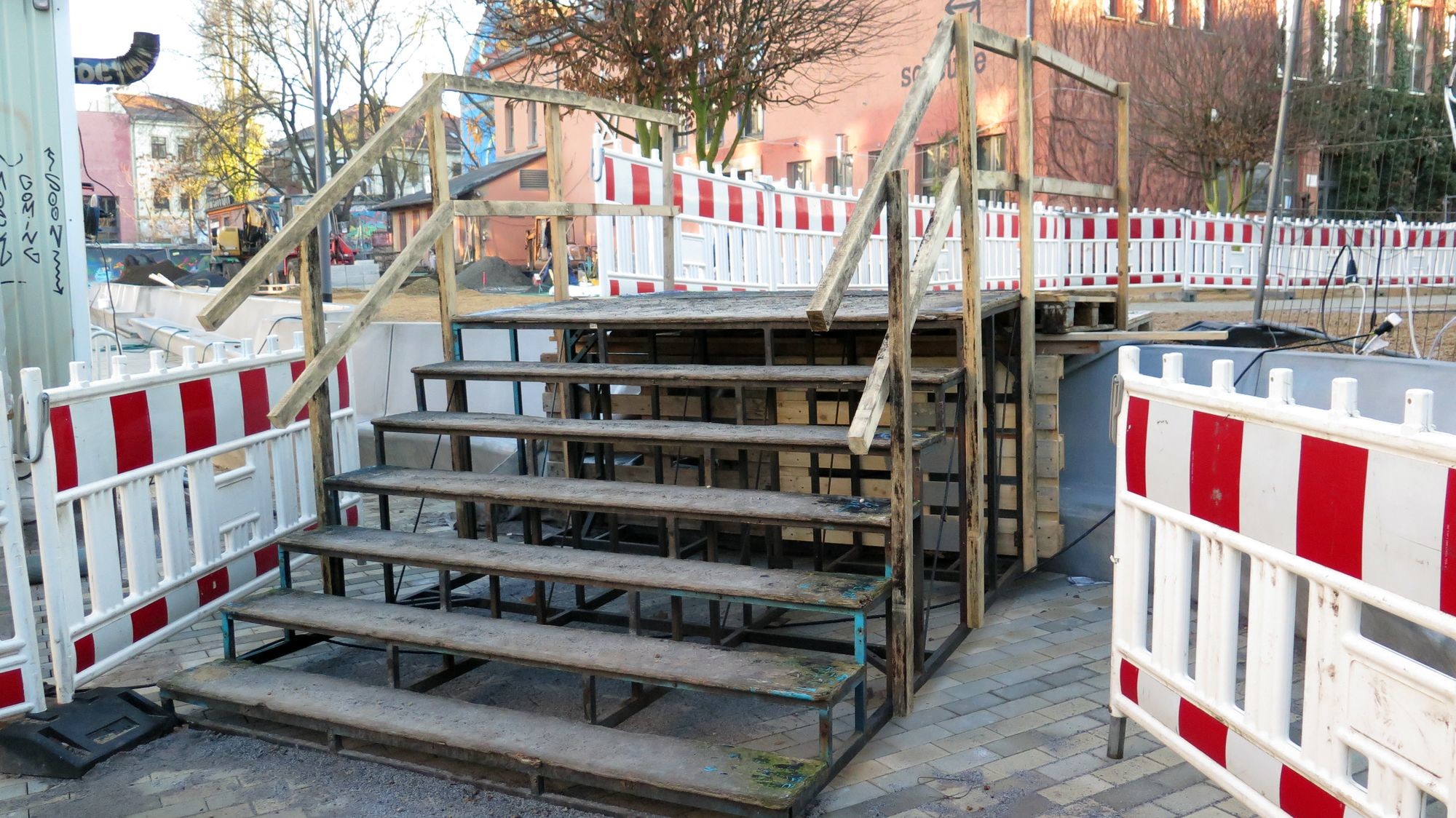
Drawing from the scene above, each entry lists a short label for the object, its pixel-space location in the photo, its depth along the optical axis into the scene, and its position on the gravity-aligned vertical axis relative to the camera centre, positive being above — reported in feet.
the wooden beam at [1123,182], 19.57 +1.31
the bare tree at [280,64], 133.28 +26.39
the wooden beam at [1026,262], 16.80 -0.02
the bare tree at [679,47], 45.37 +9.18
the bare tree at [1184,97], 80.28 +11.35
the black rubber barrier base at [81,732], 11.73 -4.80
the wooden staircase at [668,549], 11.20 -3.41
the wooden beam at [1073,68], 17.29 +3.06
